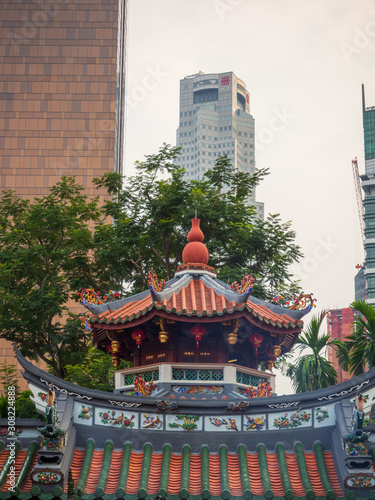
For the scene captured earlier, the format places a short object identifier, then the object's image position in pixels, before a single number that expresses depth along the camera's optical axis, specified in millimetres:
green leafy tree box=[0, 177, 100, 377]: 33750
